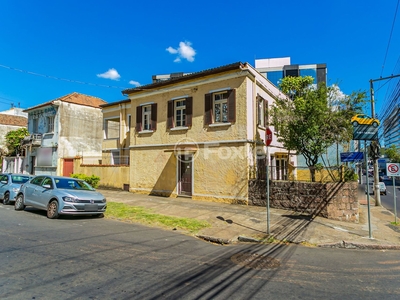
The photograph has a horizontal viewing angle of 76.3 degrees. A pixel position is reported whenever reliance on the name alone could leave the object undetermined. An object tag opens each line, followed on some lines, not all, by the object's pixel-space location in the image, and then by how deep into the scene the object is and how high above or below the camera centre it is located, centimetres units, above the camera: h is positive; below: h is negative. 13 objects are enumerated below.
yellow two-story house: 1272 +187
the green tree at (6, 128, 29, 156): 2786 +308
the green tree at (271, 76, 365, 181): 1138 +222
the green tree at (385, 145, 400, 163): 4629 +318
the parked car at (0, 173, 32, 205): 1176 -88
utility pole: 1698 -63
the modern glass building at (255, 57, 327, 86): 5253 +2085
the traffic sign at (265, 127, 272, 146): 774 +99
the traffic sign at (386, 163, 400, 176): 1122 +4
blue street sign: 1249 +67
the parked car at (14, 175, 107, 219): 870 -108
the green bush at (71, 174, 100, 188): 1739 -78
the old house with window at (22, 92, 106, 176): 2283 +320
